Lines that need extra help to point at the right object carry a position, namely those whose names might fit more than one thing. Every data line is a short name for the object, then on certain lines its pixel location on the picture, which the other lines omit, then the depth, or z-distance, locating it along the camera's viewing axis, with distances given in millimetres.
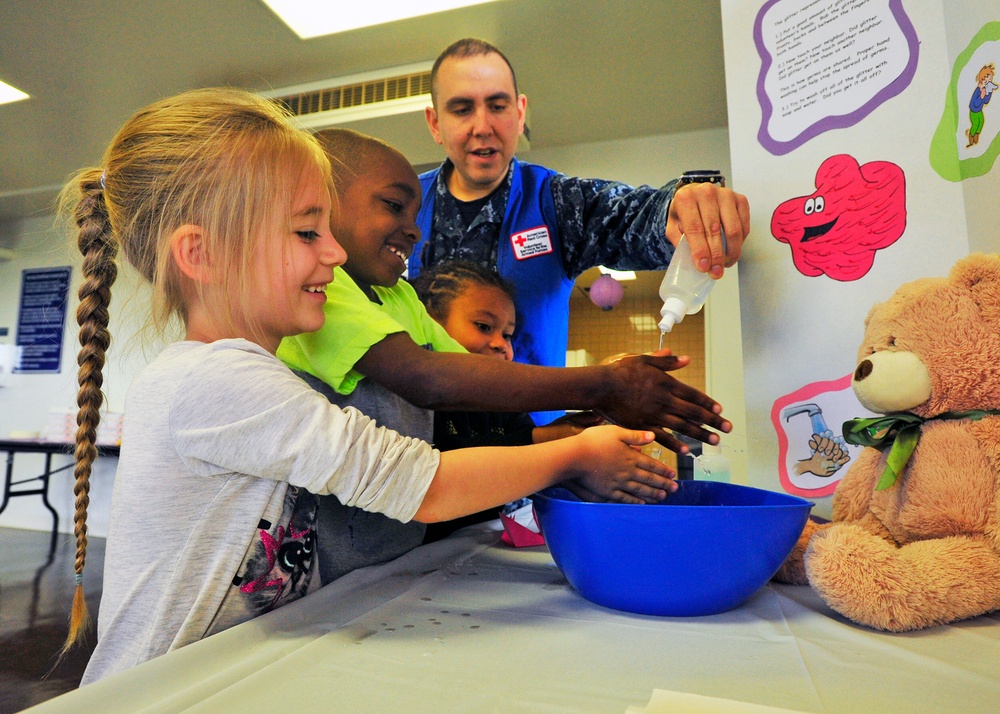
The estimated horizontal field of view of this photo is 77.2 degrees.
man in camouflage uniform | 1313
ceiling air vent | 2826
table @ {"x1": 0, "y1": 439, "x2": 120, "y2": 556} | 3746
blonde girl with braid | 545
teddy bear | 519
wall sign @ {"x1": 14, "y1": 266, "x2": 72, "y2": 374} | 4641
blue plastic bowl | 534
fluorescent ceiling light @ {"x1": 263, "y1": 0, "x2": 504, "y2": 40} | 2352
